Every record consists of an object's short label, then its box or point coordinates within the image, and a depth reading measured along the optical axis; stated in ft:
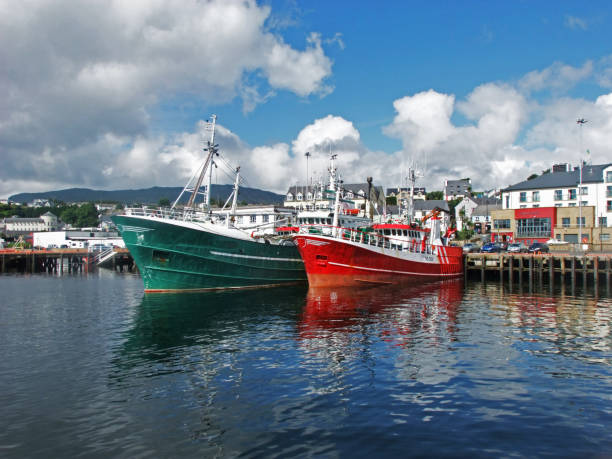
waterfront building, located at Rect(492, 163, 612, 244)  208.64
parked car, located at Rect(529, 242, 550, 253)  171.32
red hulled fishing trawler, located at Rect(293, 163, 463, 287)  107.65
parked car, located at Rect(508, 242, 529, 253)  176.94
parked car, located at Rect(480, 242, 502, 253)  179.93
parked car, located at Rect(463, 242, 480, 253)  198.09
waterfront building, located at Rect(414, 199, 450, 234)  382.63
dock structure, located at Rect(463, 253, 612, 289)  131.85
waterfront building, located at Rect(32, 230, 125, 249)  291.17
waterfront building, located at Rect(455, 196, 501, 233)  334.85
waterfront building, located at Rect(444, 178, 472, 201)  535.31
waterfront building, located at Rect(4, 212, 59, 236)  602.85
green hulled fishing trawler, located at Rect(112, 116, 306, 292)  96.63
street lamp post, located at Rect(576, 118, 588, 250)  190.90
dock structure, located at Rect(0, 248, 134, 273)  222.28
